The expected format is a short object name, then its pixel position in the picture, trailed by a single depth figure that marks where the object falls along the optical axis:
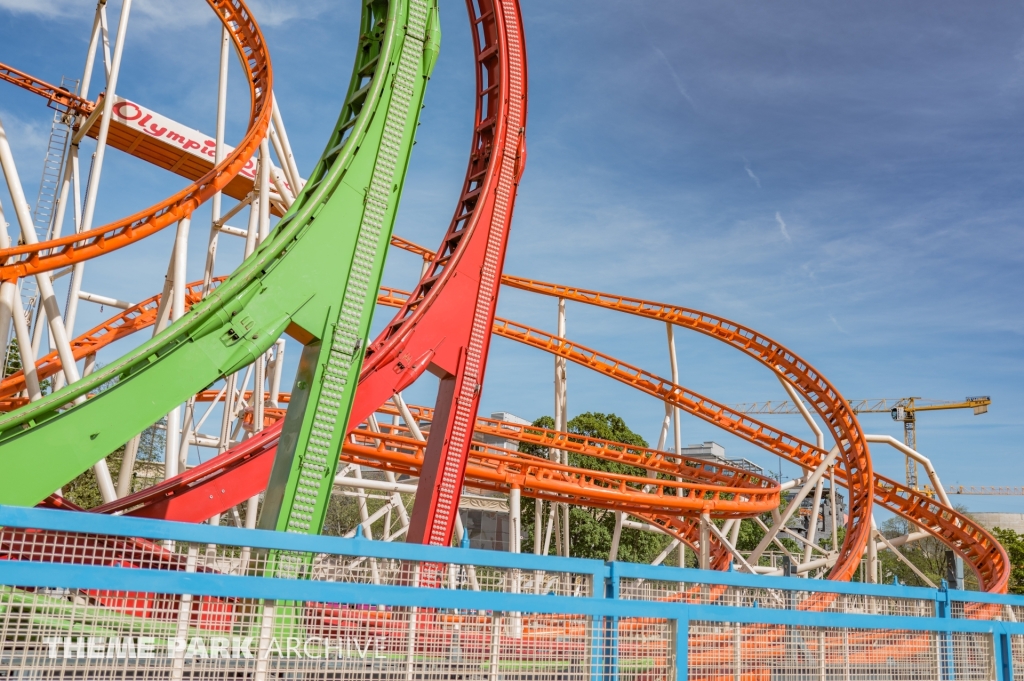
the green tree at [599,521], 27.23
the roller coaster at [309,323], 5.73
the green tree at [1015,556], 31.75
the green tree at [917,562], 38.78
